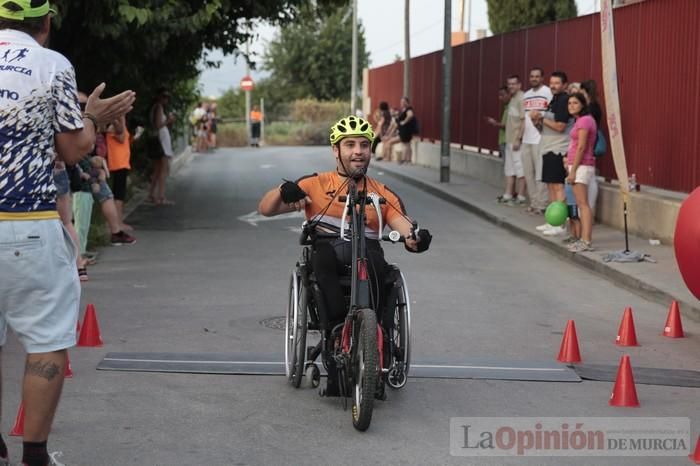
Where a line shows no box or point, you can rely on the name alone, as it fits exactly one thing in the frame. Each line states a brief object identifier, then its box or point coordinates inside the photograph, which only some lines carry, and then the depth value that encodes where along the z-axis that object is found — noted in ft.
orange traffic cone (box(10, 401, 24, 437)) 20.22
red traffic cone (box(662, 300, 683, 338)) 31.04
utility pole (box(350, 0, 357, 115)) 164.66
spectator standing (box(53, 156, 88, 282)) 36.47
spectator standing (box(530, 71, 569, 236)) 50.34
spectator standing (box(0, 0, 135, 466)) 16.44
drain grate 31.04
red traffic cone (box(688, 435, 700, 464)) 19.22
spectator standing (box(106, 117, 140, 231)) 50.83
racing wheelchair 20.88
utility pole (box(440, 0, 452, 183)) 81.25
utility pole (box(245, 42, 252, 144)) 171.32
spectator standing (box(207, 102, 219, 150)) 150.10
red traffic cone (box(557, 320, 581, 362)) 27.32
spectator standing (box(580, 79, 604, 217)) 48.29
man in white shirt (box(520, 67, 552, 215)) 57.98
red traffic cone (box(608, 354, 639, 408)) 23.04
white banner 42.75
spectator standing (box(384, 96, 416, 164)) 106.73
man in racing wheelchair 22.76
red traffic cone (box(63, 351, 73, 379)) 24.90
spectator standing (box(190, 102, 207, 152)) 144.36
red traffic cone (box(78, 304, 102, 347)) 28.17
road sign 179.01
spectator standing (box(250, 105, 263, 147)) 167.84
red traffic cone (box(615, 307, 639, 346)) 29.68
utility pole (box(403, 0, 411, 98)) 120.57
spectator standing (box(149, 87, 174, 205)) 64.23
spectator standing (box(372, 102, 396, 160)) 115.85
